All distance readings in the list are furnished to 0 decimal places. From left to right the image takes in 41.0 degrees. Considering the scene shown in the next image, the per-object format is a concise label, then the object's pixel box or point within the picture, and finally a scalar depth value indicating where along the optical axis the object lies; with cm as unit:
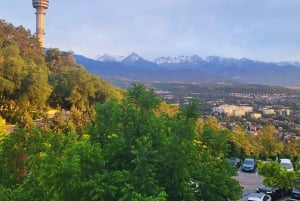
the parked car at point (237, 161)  2880
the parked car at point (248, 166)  2727
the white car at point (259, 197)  1667
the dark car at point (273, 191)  1928
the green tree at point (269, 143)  3869
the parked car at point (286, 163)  2478
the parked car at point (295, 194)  1920
